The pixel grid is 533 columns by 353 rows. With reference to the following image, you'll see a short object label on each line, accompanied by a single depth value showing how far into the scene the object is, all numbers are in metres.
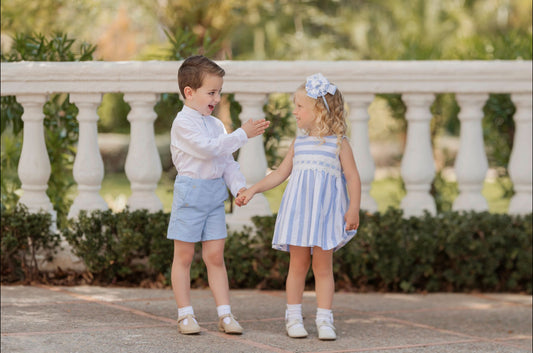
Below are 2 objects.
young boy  7.32
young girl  7.43
